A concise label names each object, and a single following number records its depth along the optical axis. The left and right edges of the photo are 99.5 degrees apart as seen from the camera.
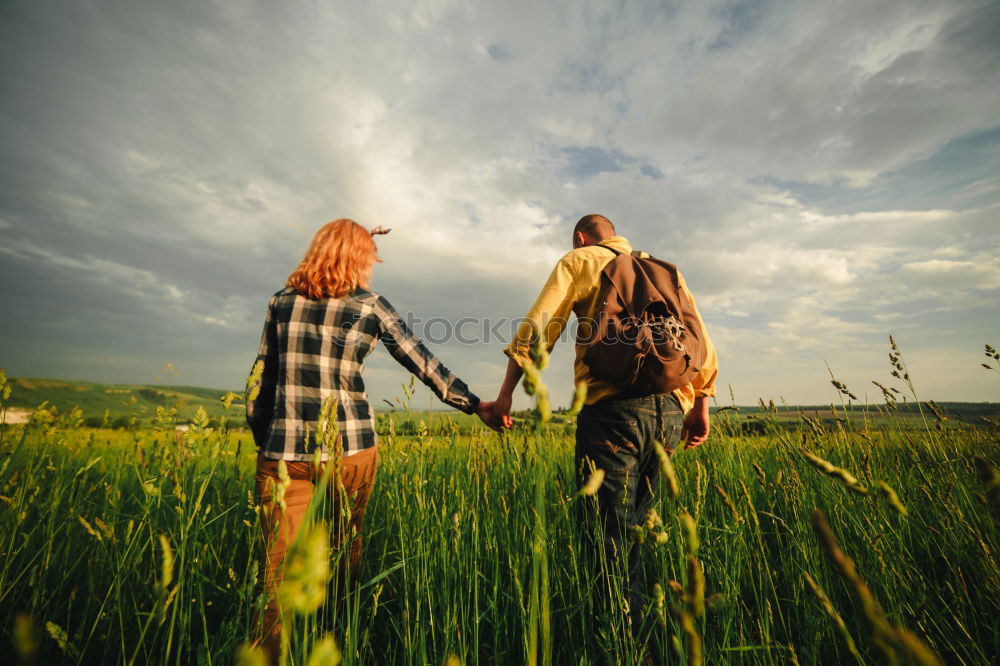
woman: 2.33
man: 2.29
